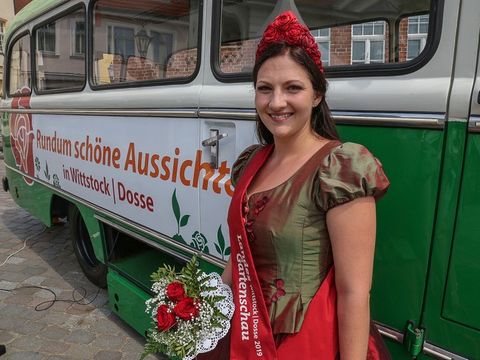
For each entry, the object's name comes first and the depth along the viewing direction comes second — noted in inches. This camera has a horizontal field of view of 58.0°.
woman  44.8
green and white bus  54.7
